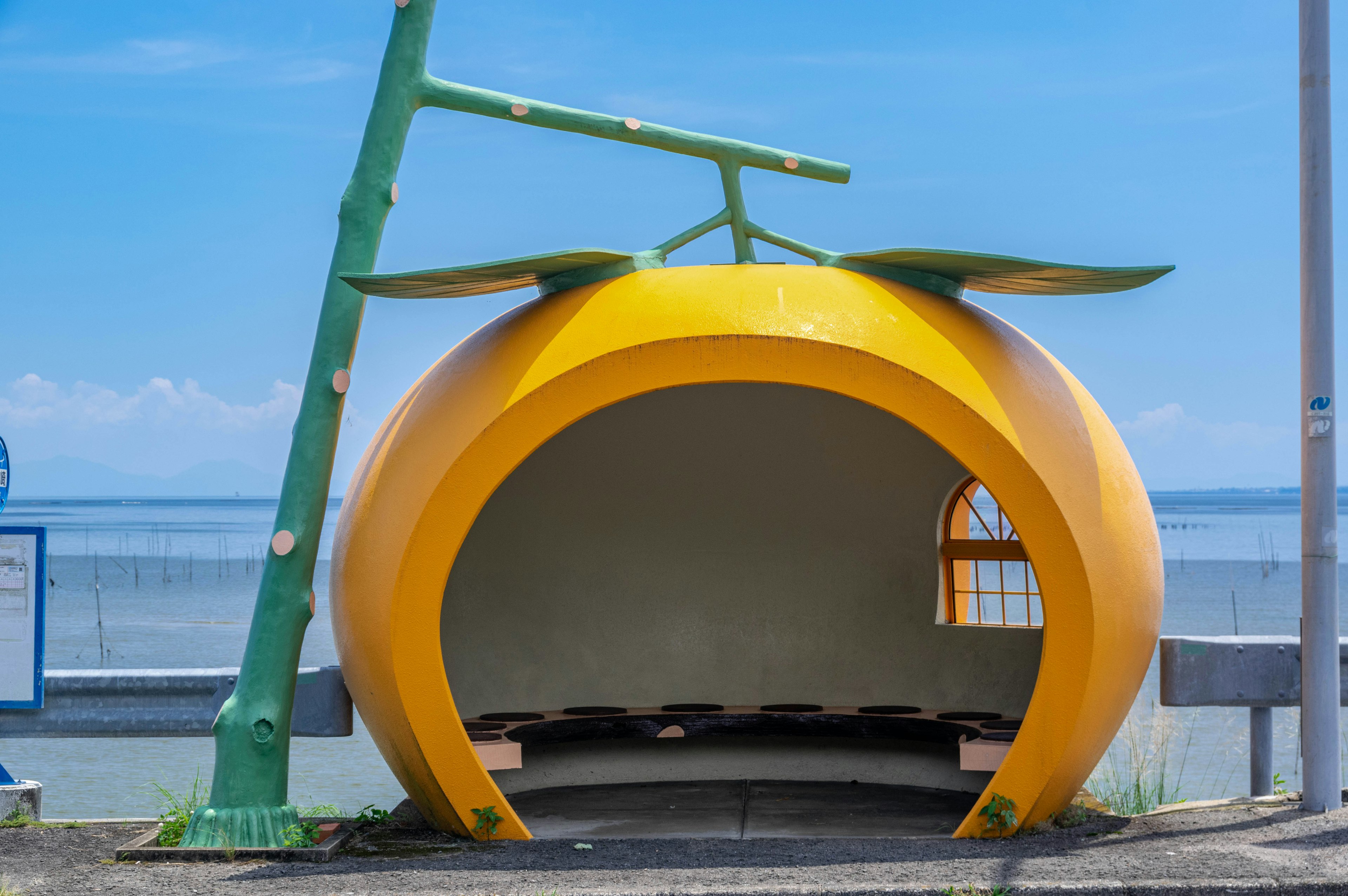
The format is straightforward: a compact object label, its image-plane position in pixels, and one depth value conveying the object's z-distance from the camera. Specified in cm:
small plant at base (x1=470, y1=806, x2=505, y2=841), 609
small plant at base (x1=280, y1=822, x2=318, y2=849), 606
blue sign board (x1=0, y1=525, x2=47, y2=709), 709
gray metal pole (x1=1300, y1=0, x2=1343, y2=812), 655
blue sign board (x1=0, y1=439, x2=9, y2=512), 718
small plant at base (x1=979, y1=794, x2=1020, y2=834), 600
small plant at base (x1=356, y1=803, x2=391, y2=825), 675
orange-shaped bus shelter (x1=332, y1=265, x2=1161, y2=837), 596
